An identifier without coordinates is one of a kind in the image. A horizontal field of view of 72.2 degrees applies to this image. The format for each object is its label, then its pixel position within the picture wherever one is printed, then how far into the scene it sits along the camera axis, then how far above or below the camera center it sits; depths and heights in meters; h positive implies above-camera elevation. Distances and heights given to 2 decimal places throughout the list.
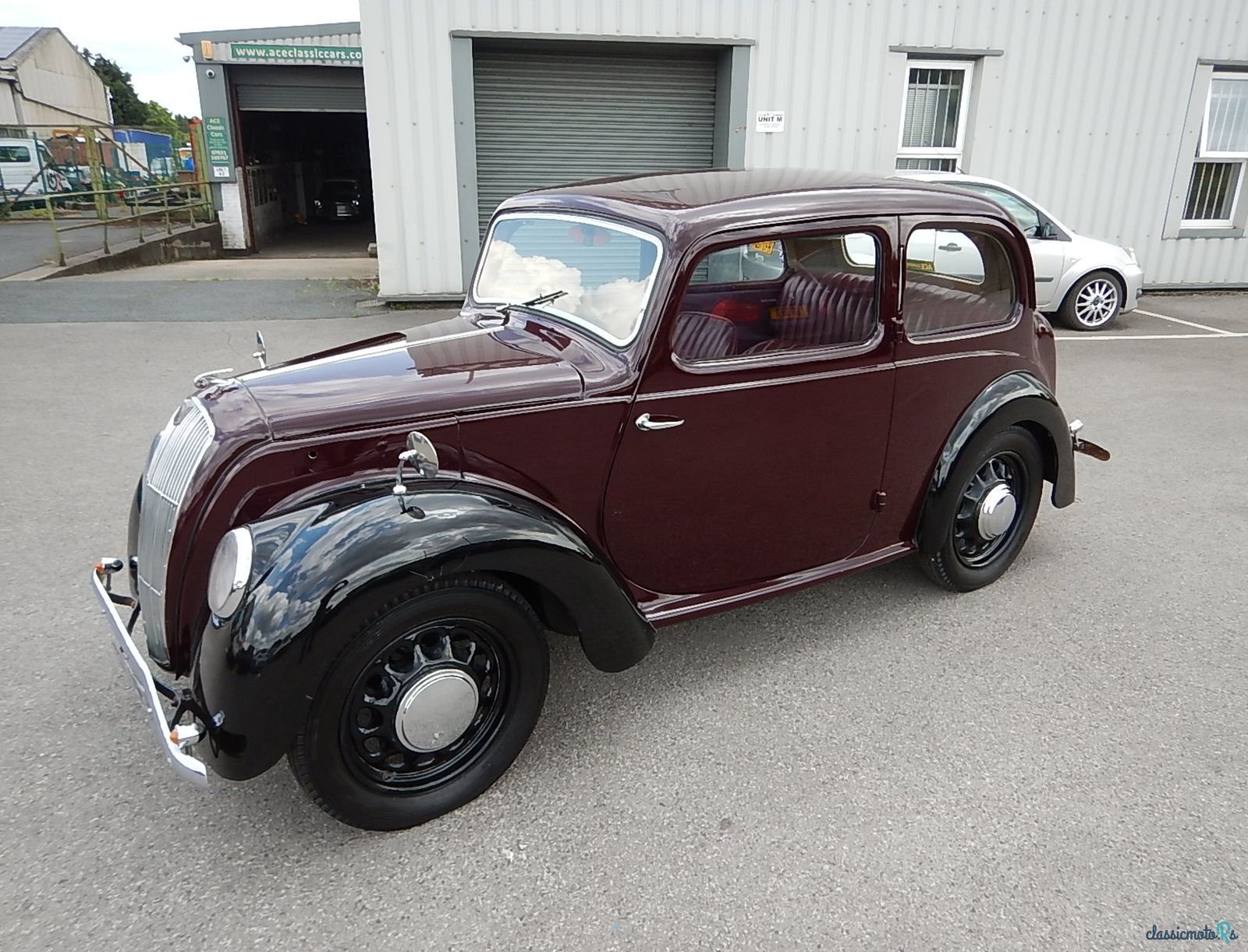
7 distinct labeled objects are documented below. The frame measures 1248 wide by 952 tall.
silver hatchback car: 8.95 -0.75
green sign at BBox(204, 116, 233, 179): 17.20 +0.79
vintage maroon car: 2.26 -0.85
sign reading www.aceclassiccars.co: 16.86 +2.55
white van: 22.03 +0.38
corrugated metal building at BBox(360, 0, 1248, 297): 9.05 +1.04
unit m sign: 9.71 +0.76
